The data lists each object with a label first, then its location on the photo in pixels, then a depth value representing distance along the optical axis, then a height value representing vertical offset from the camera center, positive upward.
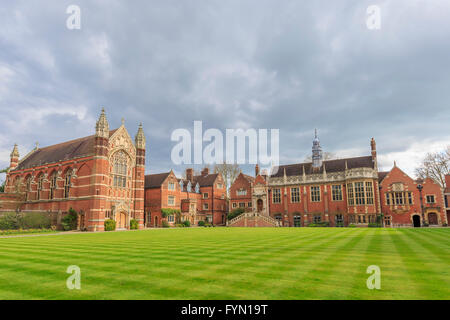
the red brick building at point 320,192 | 49.16 +2.25
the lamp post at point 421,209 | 44.06 -1.15
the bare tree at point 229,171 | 72.31 +8.77
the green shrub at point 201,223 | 60.38 -4.12
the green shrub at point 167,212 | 54.26 -1.48
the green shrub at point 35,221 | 36.76 -2.04
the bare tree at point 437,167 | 49.84 +6.46
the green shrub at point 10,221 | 34.78 -1.90
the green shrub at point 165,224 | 52.59 -3.72
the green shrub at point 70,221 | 42.34 -2.39
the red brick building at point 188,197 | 55.84 +1.69
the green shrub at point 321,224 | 50.22 -3.83
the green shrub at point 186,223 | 56.45 -3.83
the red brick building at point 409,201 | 45.09 +0.14
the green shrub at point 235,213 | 58.97 -1.97
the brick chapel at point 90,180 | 43.75 +4.52
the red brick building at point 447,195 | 47.25 +1.16
